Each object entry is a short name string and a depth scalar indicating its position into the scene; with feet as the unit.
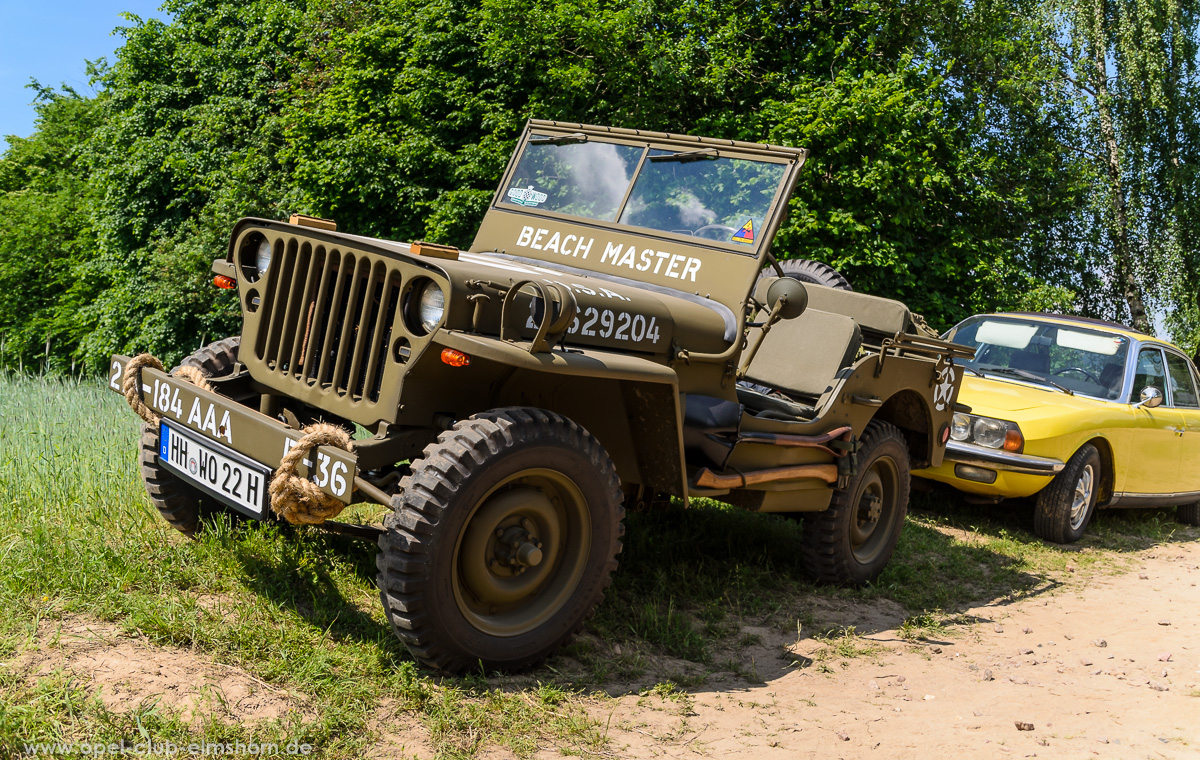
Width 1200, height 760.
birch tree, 64.69
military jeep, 10.87
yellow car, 22.39
